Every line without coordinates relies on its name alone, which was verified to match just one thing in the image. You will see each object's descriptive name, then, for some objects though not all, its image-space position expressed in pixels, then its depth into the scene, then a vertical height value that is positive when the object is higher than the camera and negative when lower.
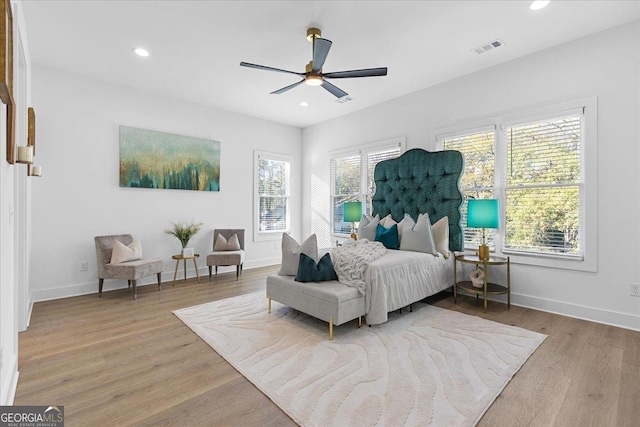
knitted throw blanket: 2.92 -0.48
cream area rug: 1.76 -1.14
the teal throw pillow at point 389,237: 3.99 -0.31
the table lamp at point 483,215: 3.40 -0.01
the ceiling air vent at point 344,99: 4.94 +1.93
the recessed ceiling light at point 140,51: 3.41 +1.88
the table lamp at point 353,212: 5.01 +0.03
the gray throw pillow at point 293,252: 3.18 -0.42
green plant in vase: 4.80 -0.29
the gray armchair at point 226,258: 4.87 -0.73
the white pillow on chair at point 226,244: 5.15 -0.53
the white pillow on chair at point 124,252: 3.99 -0.54
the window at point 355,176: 5.17 +0.73
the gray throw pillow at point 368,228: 4.37 -0.21
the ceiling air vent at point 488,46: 3.26 +1.89
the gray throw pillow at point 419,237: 3.74 -0.30
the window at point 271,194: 6.10 +0.41
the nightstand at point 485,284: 3.38 -0.86
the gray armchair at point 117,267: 3.86 -0.71
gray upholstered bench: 2.70 -0.82
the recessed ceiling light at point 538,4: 2.59 +1.86
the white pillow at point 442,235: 3.87 -0.27
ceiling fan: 2.80 +1.45
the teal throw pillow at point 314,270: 3.05 -0.58
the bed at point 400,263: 2.85 -0.55
